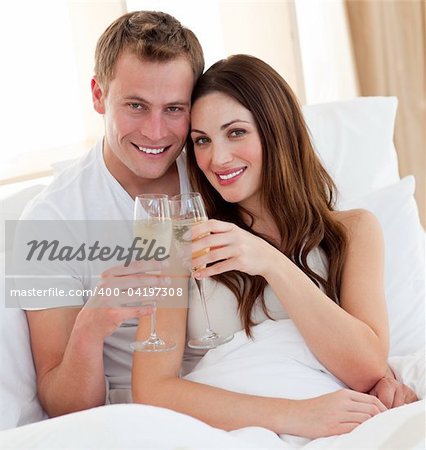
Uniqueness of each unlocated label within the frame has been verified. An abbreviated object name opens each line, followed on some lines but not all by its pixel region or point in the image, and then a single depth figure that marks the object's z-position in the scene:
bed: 1.55
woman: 1.83
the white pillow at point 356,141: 2.88
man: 2.08
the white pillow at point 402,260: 2.38
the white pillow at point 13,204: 2.39
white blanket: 1.53
